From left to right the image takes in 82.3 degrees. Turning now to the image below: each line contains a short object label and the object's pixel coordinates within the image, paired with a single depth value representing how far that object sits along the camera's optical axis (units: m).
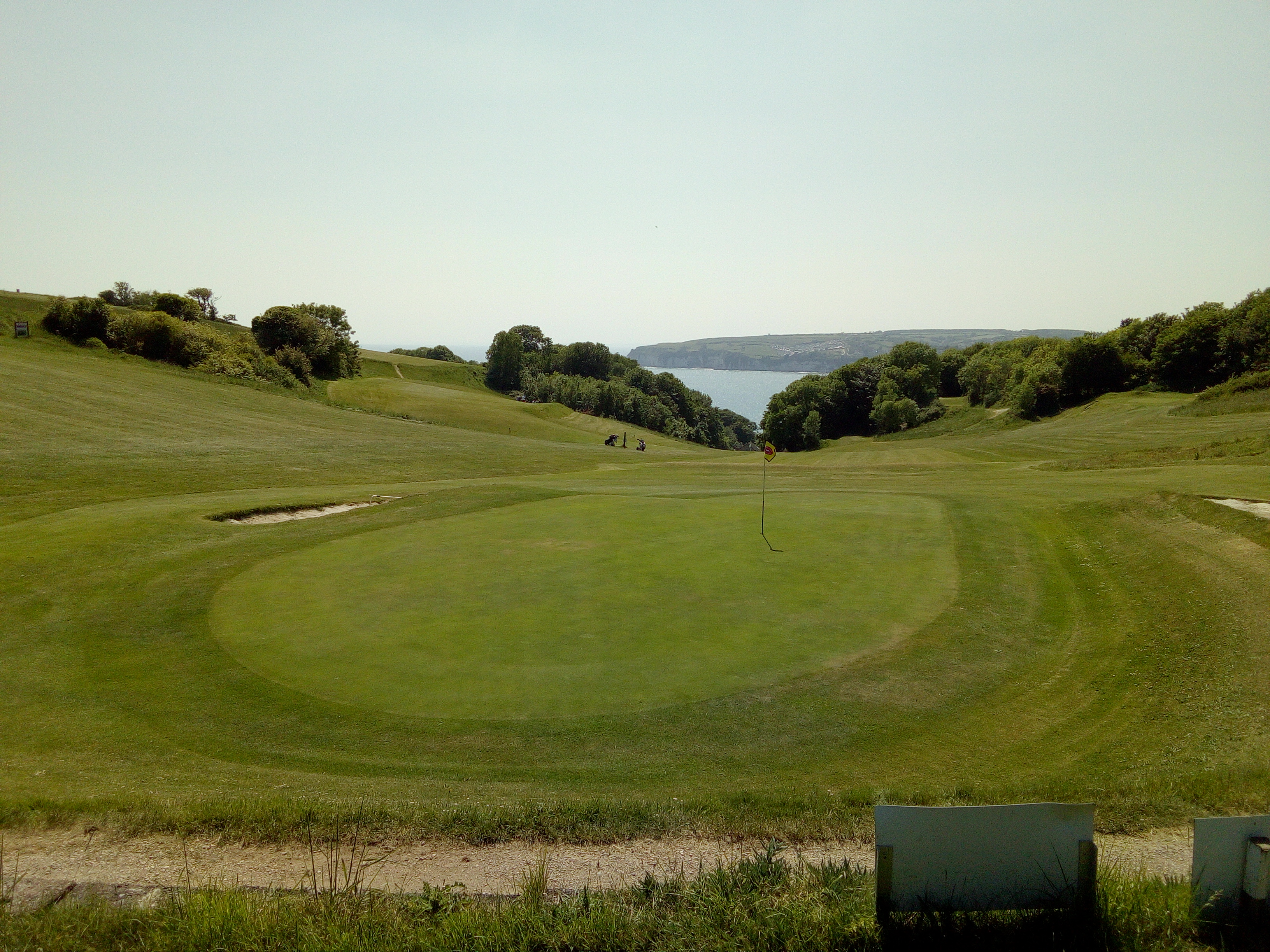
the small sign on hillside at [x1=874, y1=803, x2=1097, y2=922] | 4.77
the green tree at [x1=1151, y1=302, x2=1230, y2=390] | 65.31
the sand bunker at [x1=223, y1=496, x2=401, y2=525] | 23.09
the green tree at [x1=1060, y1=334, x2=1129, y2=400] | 72.88
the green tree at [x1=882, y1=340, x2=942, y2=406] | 106.06
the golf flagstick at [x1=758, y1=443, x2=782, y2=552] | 20.11
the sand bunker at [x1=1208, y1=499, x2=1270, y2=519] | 16.70
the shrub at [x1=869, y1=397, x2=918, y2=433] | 94.62
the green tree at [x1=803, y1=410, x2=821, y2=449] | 102.19
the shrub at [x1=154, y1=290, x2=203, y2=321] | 70.81
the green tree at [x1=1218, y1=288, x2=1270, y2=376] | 61.16
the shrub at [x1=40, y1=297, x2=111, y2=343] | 58.31
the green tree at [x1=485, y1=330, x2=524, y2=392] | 130.88
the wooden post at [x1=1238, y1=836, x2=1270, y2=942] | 4.59
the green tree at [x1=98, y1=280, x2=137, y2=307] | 99.31
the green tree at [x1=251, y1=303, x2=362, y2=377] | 77.06
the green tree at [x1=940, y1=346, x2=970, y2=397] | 117.62
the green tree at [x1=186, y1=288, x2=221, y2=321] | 117.75
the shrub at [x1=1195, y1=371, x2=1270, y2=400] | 49.38
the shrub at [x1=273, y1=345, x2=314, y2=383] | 74.56
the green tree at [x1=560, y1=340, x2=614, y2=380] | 148.50
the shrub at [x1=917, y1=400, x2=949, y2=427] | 95.94
